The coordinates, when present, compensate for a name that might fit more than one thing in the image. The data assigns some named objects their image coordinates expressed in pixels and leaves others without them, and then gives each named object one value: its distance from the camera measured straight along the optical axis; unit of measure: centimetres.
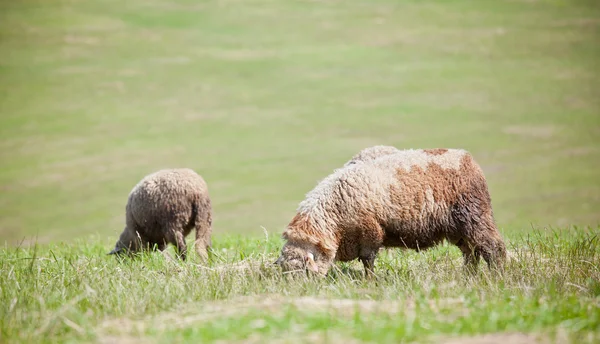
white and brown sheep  1356
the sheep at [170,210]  1908
